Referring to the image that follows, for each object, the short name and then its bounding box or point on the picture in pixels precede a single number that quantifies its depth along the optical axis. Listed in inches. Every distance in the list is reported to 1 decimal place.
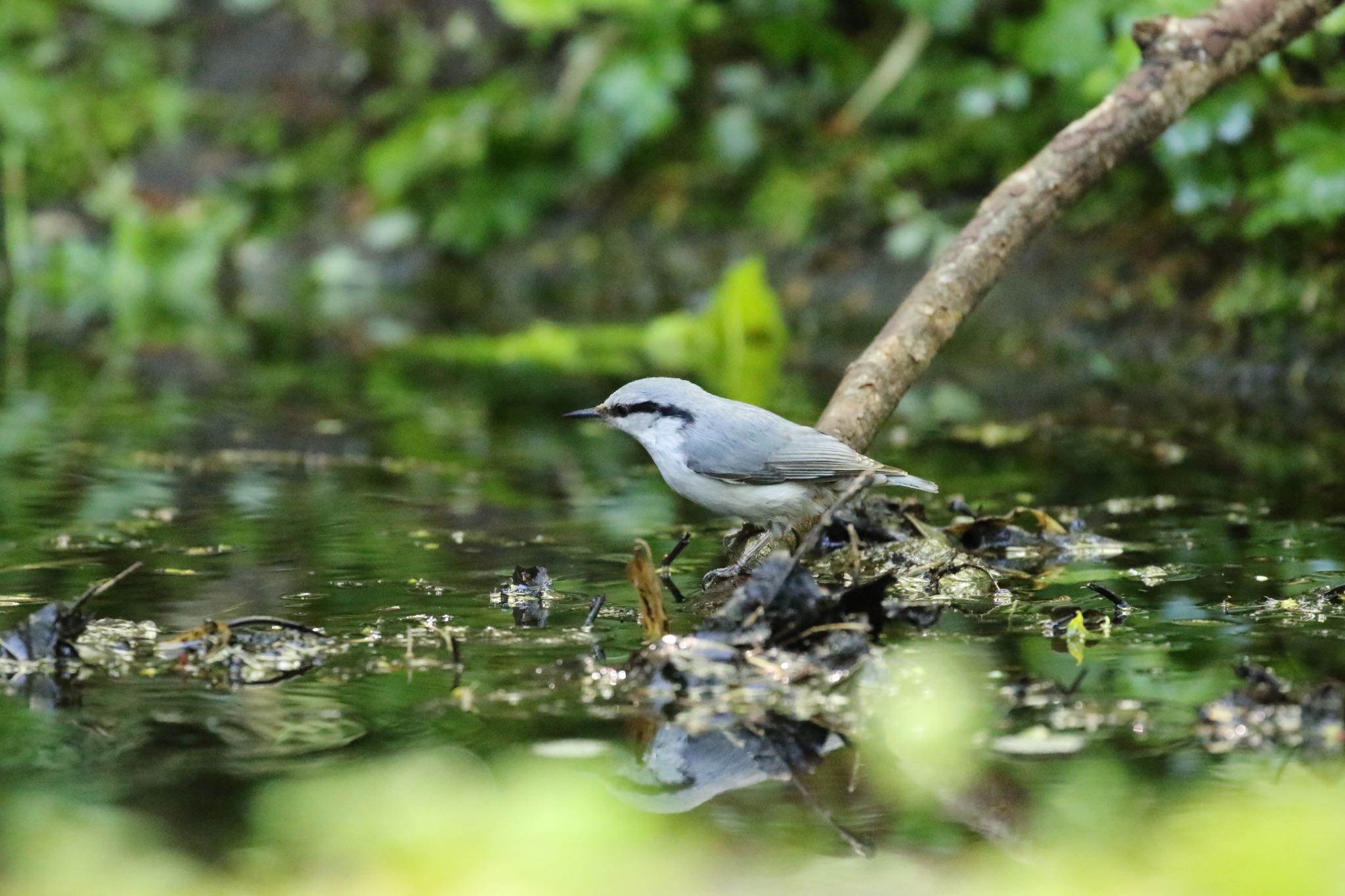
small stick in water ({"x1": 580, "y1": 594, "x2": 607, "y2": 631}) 269.7
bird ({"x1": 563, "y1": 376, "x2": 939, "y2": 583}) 312.2
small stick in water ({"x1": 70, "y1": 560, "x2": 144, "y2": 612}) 240.1
